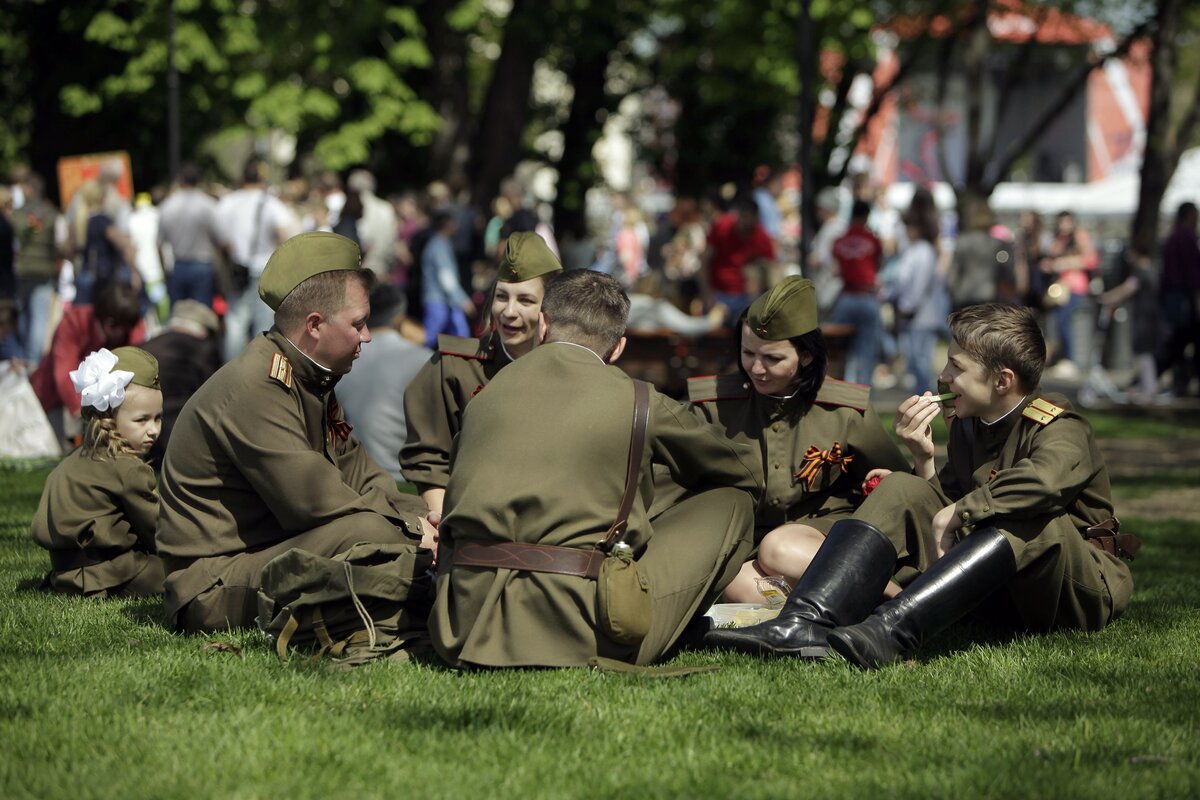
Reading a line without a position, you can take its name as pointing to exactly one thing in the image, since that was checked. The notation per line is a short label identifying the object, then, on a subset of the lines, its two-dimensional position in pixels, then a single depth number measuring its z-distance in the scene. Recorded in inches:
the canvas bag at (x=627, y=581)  399.5
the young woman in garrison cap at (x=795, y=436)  500.1
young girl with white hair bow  502.3
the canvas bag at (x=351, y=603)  422.9
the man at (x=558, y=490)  403.5
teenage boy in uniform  433.1
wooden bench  1096.8
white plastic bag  869.8
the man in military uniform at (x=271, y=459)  440.8
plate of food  493.4
